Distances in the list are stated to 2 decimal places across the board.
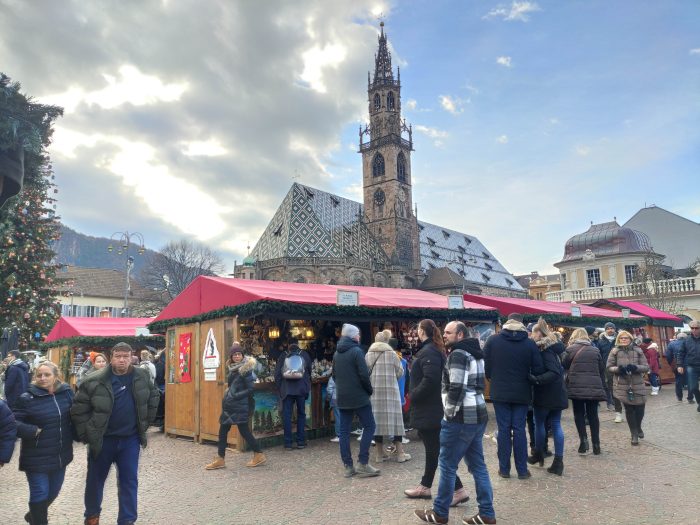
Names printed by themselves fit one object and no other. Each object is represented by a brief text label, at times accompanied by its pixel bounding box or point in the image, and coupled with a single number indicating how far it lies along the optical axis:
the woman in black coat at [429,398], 5.58
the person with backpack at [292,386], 8.98
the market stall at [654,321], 20.45
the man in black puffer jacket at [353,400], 6.93
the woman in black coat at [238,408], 7.76
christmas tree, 19.28
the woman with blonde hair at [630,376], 8.13
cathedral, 51.97
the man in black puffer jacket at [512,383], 6.25
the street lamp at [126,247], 25.31
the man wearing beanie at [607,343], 10.92
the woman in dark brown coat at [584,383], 7.39
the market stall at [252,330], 9.54
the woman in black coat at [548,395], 6.61
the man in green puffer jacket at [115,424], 4.84
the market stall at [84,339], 15.40
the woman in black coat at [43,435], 4.67
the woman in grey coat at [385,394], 7.57
